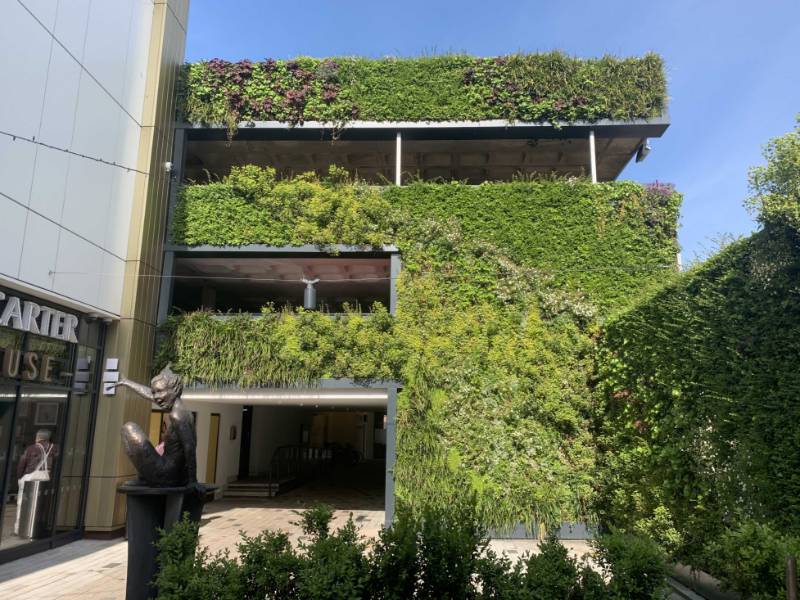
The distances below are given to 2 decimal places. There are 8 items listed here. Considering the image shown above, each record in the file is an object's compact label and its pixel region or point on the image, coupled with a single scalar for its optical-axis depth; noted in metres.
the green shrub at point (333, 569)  3.54
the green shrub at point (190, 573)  3.56
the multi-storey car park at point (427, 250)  9.70
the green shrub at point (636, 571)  3.75
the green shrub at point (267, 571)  3.69
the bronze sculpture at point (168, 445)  4.83
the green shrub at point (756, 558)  3.79
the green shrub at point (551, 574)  3.69
